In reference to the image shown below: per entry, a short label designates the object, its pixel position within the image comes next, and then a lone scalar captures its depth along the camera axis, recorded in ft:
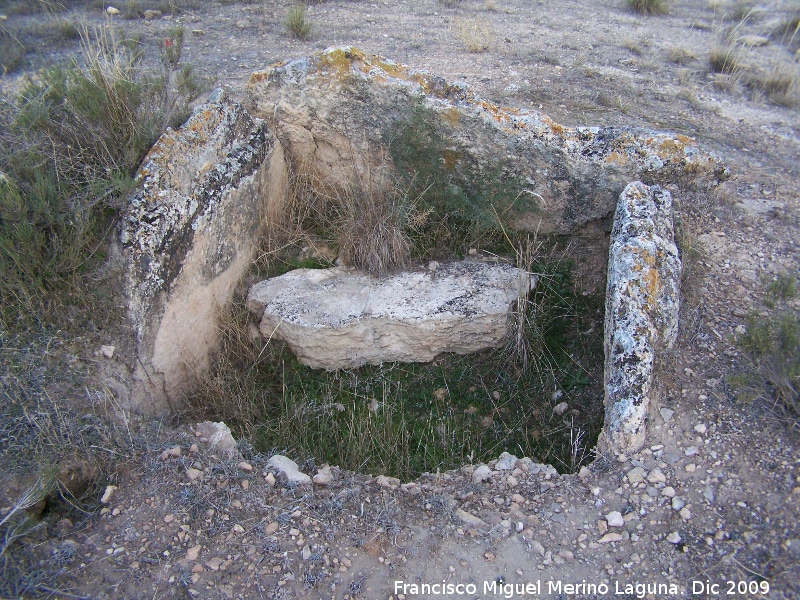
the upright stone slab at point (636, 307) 8.66
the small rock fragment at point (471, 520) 7.82
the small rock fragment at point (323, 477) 8.74
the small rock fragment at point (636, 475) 7.98
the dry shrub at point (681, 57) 21.22
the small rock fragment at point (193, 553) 7.30
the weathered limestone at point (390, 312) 11.41
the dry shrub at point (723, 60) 20.52
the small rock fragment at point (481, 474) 8.72
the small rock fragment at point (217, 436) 8.99
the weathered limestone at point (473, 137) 11.59
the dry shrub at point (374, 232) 12.10
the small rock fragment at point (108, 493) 7.96
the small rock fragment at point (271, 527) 7.66
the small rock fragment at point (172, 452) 8.59
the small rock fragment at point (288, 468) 8.57
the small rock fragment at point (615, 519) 7.55
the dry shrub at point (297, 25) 20.76
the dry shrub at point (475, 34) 20.17
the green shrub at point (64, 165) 9.21
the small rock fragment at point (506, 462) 8.85
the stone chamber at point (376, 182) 9.95
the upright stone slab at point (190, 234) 9.94
